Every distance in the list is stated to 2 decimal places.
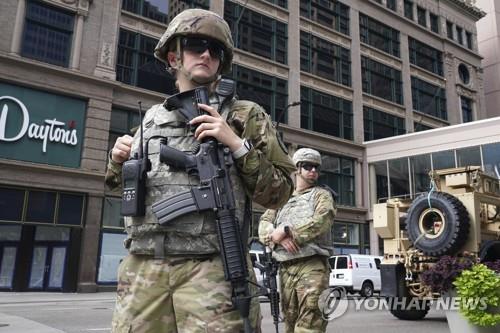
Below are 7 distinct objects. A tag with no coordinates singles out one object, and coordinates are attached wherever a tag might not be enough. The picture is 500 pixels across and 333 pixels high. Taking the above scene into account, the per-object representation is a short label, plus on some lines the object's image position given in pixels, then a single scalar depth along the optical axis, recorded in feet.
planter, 17.88
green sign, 54.03
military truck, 26.45
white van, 61.16
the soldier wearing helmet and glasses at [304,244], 12.21
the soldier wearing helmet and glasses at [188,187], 6.14
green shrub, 17.43
